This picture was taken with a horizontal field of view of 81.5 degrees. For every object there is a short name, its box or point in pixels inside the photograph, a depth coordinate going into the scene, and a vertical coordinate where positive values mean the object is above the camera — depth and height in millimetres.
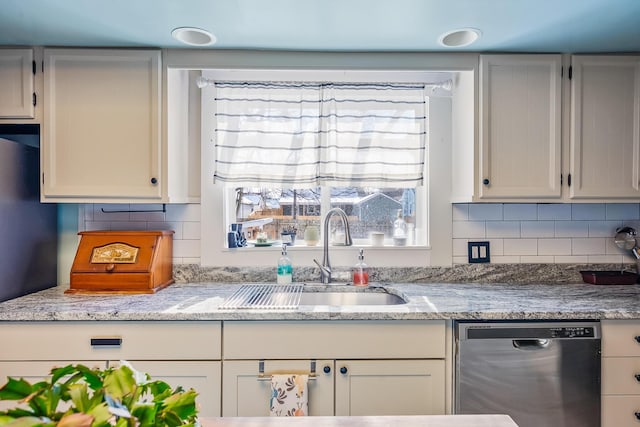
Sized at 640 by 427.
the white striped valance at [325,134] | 2191 +461
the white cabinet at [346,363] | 1513 -618
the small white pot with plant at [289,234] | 2264 -137
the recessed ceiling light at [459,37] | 1719 +836
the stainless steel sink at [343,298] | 2043 -472
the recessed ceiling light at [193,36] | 1707 +830
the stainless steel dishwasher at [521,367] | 1497 -624
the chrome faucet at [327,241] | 2051 -166
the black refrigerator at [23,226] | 1681 -78
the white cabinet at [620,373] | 1516 -657
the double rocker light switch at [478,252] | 2170 -231
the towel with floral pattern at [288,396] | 1461 -726
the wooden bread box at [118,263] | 1811 -257
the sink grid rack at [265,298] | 1580 -411
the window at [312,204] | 2152 +48
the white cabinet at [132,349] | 1500 -563
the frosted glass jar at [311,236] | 2210 -144
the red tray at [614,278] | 2053 -363
